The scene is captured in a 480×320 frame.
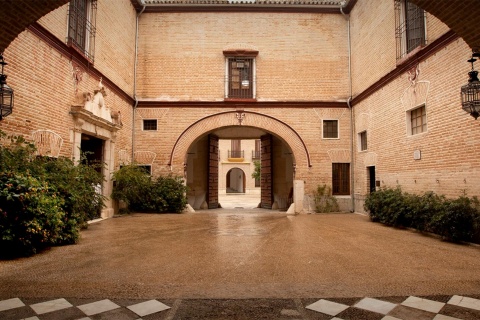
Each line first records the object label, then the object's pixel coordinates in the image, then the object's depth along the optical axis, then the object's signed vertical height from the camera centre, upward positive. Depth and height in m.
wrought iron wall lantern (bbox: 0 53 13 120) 4.80 +1.21
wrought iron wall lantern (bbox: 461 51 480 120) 5.03 +1.34
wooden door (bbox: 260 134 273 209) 15.16 +0.23
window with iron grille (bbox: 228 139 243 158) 34.00 +2.77
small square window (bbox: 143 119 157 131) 12.66 +2.08
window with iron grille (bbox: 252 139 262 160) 33.51 +2.55
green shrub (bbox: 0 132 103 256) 4.71 -0.40
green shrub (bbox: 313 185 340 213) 12.20 -0.95
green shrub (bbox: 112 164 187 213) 10.62 -0.55
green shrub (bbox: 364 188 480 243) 6.18 -0.82
